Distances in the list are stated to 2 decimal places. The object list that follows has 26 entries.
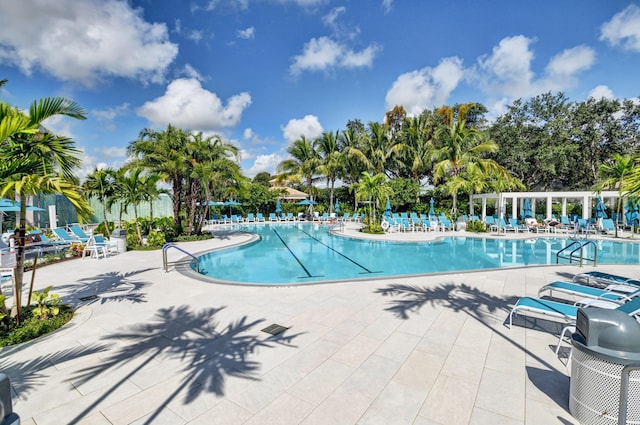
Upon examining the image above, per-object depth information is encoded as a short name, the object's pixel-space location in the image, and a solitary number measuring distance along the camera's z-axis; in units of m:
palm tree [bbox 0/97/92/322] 3.61
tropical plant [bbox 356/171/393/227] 18.48
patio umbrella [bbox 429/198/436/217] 22.60
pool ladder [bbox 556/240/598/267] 8.49
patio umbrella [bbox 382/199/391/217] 19.87
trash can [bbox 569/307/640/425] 2.13
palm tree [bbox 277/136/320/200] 27.89
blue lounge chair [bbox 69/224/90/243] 12.34
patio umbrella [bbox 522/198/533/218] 20.39
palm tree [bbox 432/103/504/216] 21.42
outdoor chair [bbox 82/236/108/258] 10.71
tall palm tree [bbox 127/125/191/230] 13.81
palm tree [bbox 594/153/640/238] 15.46
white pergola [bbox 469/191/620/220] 18.39
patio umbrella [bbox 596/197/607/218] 17.34
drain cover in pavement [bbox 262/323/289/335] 4.34
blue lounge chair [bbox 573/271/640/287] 5.52
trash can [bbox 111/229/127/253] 12.12
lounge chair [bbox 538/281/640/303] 4.66
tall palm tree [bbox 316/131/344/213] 27.20
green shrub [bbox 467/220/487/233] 18.09
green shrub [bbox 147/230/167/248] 13.17
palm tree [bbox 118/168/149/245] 13.10
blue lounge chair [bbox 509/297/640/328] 3.48
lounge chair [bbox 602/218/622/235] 16.76
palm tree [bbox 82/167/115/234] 13.73
